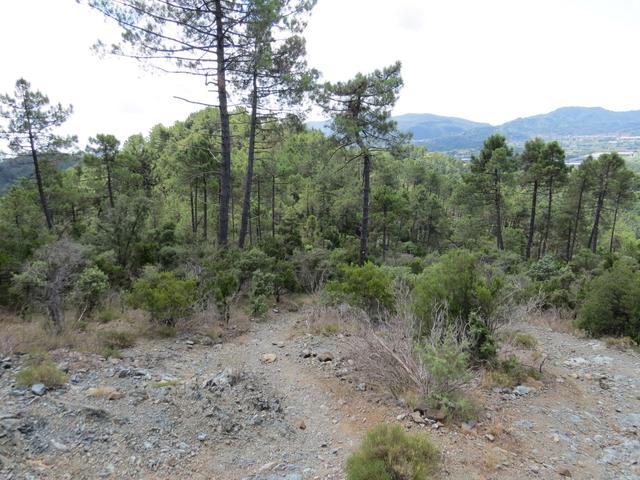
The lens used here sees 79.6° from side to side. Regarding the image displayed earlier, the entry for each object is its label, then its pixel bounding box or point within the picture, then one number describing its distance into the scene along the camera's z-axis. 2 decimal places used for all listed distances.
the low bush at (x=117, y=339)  5.80
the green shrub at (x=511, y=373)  5.36
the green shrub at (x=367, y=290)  7.55
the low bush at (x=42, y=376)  4.23
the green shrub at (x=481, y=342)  5.56
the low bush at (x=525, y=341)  7.26
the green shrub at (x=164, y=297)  6.59
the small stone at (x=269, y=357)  6.23
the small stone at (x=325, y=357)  6.13
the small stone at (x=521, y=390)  5.22
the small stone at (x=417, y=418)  4.20
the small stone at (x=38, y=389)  4.10
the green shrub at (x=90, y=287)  6.67
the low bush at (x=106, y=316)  6.71
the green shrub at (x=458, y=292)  5.88
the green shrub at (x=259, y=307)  8.42
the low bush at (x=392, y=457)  3.09
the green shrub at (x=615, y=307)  7.89
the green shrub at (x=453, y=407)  4.27
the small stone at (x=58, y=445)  3.42
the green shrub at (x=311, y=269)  11.12
